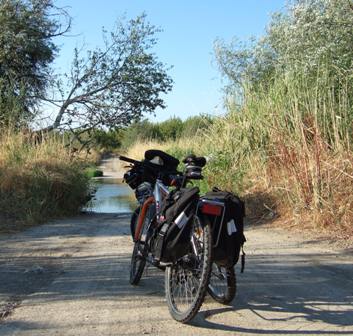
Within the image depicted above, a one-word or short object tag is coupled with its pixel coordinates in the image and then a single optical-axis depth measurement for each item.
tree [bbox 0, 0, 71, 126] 18.31
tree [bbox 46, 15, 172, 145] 19.72
